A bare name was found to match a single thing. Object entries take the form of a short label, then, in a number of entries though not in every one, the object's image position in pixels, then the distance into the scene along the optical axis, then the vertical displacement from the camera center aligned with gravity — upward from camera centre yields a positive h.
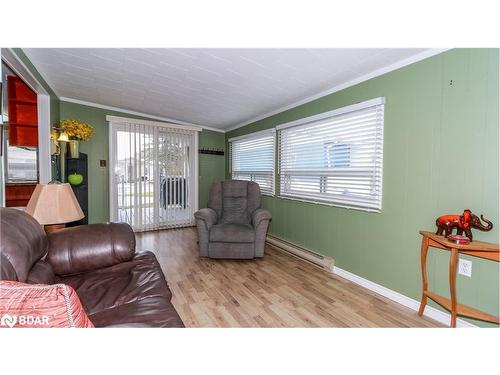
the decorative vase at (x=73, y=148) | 3.33 +0.41
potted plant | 3.30 +0.65
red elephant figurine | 1.53 -0.30
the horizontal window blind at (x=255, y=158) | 3.88 +0.37
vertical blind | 4.25 +0.05
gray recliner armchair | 2.94 -0.74
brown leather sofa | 1.08 -0.60
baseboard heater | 2.70 -0.98
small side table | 1.46 -0.52
